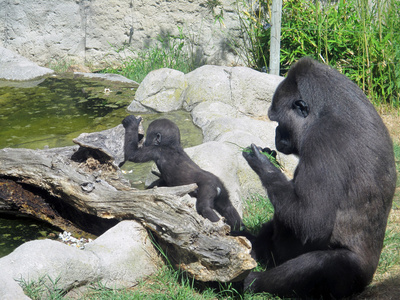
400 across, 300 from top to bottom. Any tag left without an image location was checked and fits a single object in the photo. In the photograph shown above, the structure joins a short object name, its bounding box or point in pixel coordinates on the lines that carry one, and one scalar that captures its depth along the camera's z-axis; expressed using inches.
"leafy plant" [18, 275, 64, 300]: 268.4
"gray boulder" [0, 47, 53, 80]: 824.9
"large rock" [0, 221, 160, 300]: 273.0
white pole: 679.1
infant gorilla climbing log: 404.9
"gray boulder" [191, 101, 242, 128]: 613.9
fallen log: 289.4
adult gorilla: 287.6
